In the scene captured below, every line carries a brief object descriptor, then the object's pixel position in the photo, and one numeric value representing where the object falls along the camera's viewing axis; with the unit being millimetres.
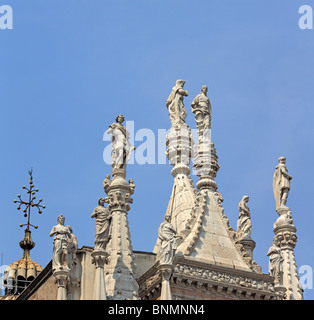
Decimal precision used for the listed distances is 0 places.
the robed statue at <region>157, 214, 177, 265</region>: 62094
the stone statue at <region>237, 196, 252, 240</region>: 68812
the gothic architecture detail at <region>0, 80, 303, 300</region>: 62125
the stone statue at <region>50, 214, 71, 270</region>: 61750
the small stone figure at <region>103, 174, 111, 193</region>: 65000
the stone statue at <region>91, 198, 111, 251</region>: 61906
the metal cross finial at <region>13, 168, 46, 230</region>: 84250
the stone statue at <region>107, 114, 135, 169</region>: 65812
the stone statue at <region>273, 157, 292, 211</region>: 70625
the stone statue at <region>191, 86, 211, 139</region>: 70375
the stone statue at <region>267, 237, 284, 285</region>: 66062
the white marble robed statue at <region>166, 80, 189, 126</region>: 71438
